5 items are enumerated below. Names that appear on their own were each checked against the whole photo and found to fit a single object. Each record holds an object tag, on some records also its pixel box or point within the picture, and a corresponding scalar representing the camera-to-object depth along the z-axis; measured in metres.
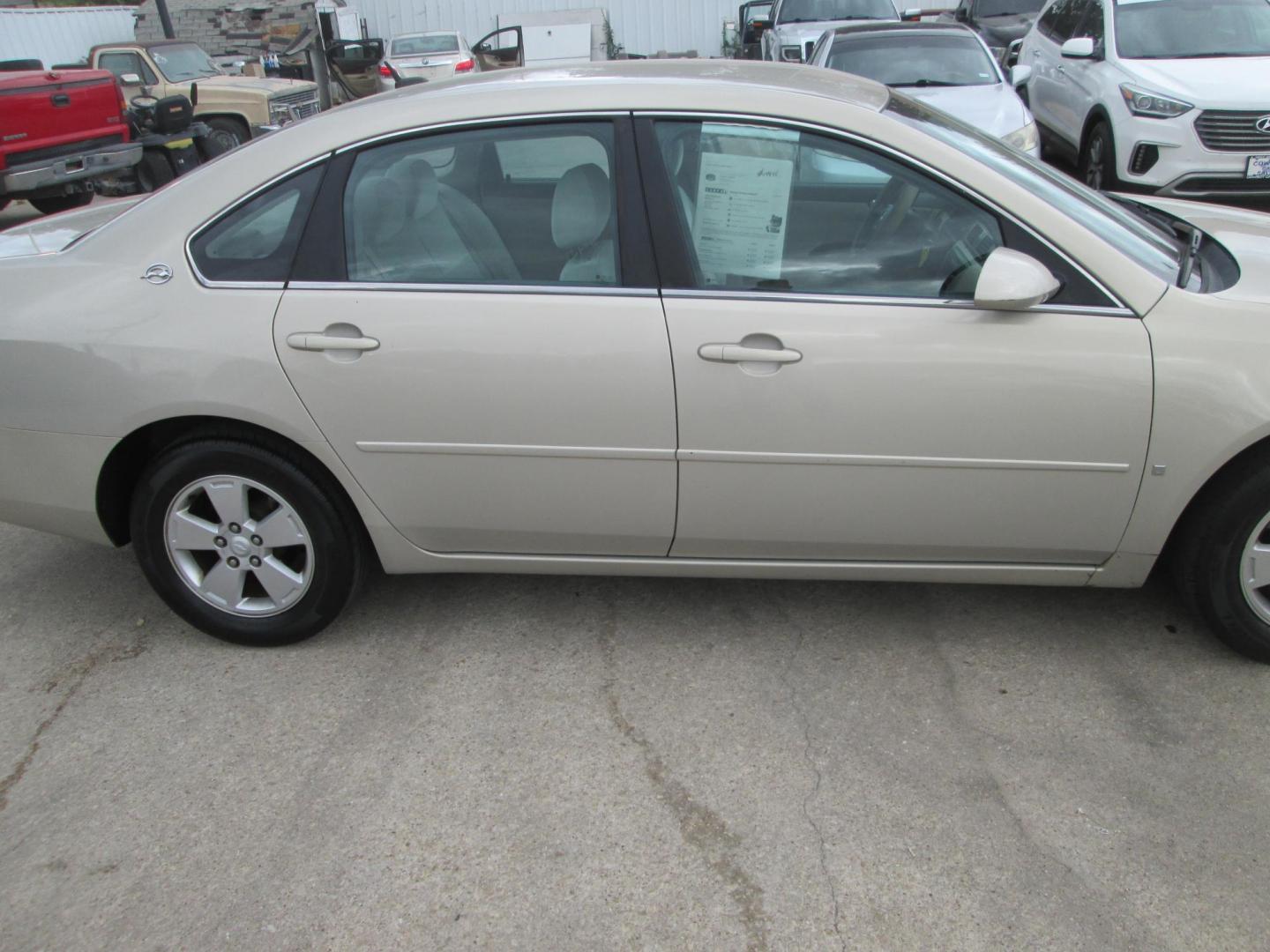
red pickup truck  9.04
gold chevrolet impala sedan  2.72
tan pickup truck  13.61
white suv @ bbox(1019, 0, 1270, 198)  7.02
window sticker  2.82
